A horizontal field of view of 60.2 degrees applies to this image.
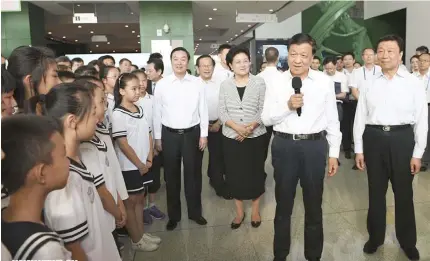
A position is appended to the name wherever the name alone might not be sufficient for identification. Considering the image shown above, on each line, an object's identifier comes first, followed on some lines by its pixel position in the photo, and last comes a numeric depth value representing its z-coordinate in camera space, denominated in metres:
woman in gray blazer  3.04
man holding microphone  2.28
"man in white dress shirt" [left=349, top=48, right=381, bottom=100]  4.99
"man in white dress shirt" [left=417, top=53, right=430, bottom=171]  4.72
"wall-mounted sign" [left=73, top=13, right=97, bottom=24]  9.43
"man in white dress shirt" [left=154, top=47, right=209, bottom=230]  3.10
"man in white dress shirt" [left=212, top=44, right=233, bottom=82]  4.50
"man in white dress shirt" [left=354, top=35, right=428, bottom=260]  2.41
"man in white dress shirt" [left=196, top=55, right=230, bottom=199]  3.99
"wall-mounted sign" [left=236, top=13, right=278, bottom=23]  10.61
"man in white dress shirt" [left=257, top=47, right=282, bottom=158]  4.06
